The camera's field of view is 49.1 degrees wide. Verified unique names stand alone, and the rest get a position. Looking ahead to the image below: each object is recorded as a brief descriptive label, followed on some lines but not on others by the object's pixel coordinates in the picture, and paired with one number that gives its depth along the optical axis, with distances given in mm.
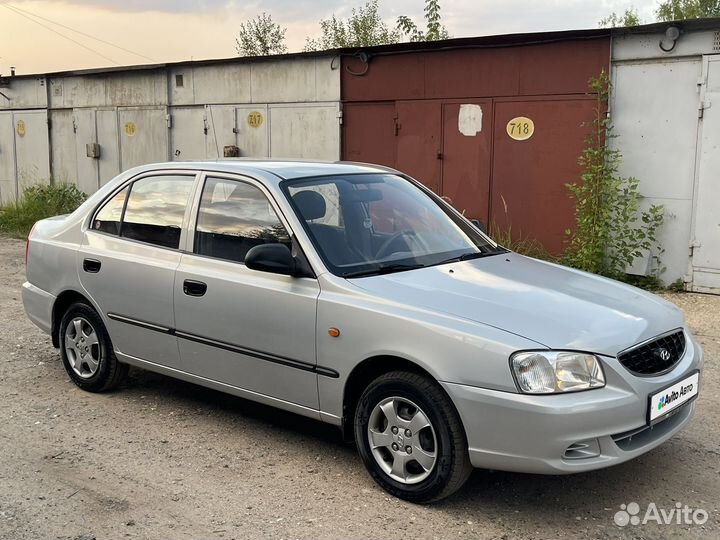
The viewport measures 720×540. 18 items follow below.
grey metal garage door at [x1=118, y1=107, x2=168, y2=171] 15766
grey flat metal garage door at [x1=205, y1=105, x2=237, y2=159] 14453
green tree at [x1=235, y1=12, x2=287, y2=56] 37969
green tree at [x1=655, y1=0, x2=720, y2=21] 33844
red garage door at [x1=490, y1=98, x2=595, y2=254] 10320
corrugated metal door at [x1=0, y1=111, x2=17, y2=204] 19409
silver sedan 3609
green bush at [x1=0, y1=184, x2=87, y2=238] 16359
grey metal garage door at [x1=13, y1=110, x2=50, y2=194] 18359
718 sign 10664
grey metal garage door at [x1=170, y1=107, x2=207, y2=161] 15031
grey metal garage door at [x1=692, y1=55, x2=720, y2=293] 8984
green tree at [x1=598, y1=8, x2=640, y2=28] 35594
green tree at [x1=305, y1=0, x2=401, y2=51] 31312
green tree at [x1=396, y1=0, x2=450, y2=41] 16641
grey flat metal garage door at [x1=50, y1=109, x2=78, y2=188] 17750
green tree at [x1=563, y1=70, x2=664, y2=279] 9547
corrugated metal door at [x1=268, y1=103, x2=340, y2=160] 12992
